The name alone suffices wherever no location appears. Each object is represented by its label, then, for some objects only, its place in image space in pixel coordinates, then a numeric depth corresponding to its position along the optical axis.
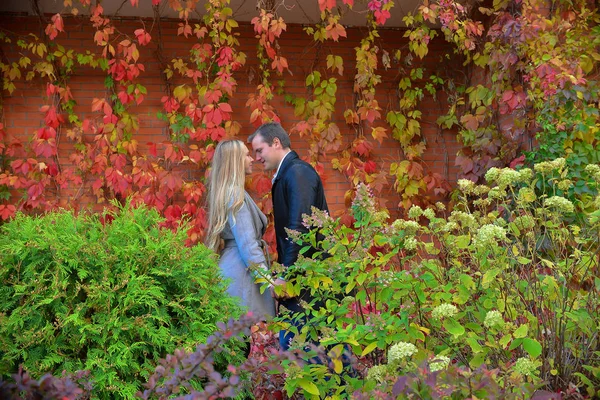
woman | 4.04
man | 3.88
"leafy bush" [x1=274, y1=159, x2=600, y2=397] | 2.51
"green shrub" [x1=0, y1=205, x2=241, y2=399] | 2.66
